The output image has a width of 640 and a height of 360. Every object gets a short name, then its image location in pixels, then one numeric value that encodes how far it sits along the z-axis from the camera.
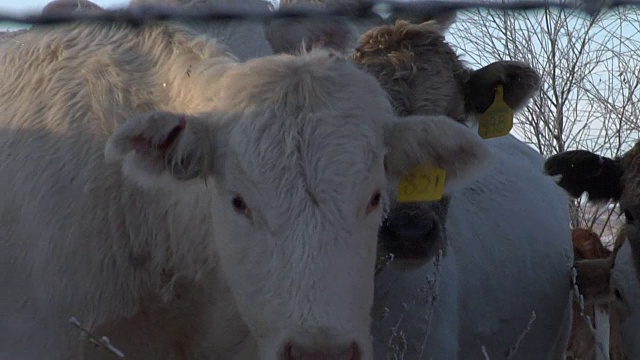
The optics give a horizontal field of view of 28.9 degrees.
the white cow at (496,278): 5.66
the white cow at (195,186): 4.02
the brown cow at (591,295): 6.87
